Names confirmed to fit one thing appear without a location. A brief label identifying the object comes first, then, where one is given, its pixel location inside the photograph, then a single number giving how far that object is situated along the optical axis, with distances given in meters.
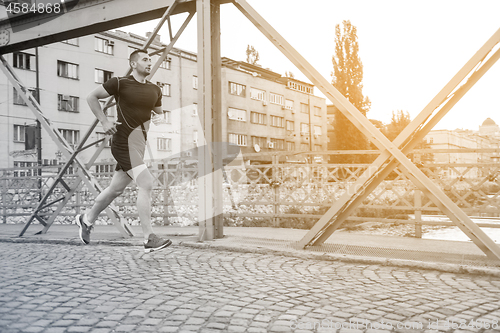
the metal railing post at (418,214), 8.07
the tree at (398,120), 54.04
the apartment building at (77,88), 33.84
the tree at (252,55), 60.88
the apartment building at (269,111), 51.34
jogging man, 5.67
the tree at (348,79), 48.06
